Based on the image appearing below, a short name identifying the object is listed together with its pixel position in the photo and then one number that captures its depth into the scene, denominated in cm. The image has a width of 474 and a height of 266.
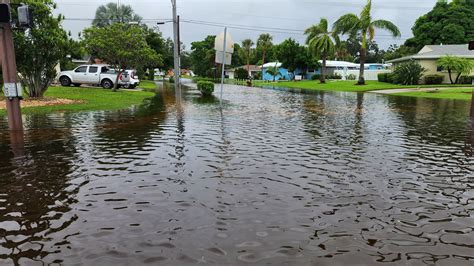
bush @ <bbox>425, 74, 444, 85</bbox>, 4638
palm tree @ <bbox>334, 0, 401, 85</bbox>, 4562
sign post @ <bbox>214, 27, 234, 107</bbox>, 1734
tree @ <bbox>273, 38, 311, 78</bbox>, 7350
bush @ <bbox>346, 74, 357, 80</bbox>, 7165
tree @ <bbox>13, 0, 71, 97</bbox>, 1756
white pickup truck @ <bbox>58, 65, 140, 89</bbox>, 2948
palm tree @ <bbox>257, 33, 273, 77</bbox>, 8506
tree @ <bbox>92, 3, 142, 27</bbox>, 6692
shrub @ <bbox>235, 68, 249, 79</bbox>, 8844
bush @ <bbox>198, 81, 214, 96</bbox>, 3036
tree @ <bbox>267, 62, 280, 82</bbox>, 7444
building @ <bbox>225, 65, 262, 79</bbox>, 9490
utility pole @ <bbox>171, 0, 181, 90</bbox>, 3305
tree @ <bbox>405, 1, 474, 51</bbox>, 6009
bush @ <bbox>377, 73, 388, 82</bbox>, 5156
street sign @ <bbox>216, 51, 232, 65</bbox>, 1775
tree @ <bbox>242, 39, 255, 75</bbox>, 9025
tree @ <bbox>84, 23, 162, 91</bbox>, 2541
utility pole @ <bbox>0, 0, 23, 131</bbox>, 959
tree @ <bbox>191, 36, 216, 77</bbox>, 8956
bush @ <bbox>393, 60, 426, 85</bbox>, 4422
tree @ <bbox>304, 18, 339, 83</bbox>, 5847
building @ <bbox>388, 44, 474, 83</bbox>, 4692
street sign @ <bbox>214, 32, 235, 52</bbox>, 1754
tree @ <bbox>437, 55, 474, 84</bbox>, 4322
